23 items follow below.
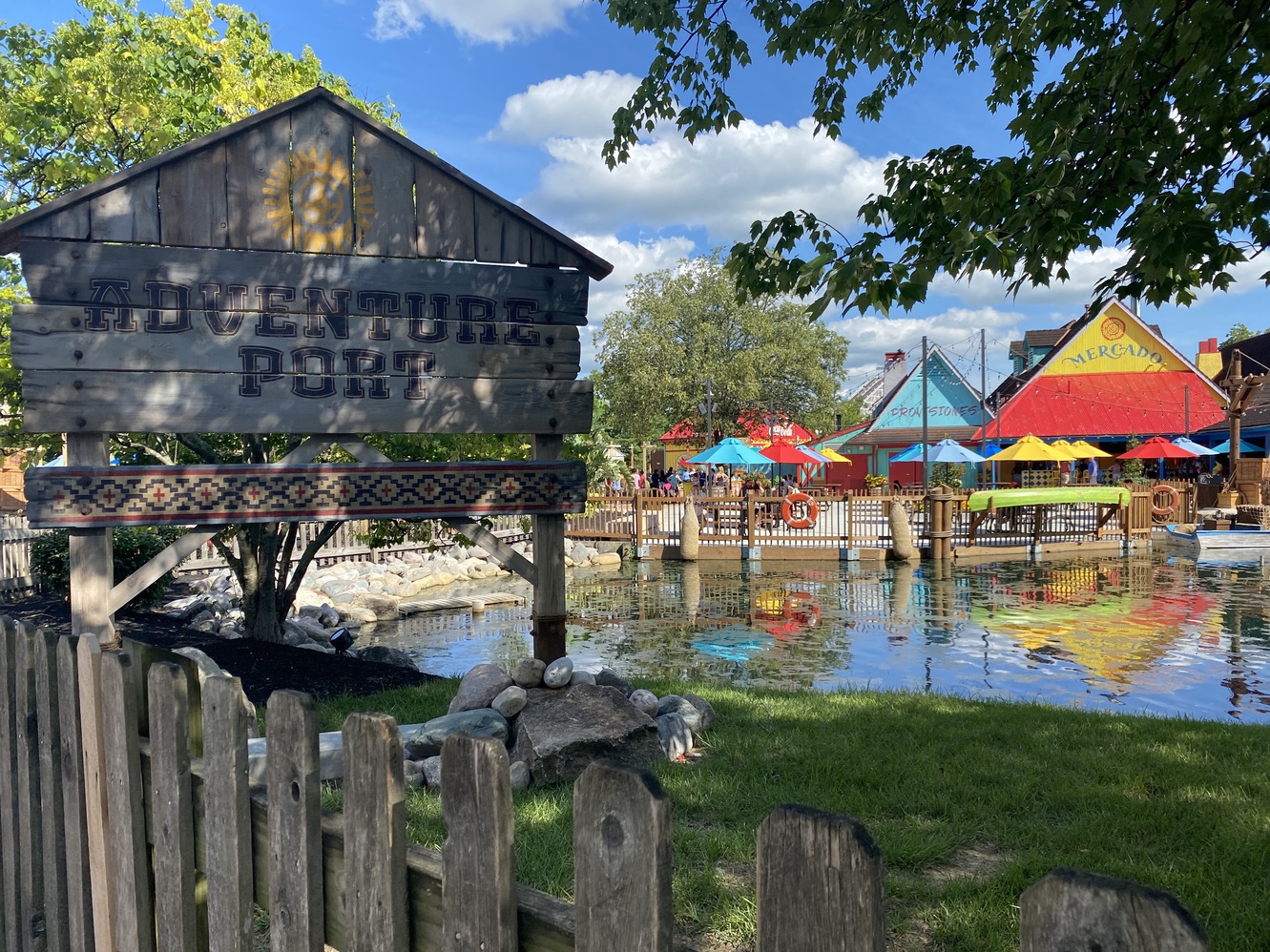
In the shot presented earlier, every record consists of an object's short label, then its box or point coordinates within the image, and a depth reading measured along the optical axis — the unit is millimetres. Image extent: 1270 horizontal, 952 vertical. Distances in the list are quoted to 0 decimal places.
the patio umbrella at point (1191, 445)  30766
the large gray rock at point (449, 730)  5211
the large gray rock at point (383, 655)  10172
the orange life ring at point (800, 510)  23562
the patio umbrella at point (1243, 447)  33834
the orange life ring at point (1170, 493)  27719
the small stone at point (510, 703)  5551
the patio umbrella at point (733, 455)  27609
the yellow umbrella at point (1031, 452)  26094
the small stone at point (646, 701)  5895
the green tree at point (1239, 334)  61572
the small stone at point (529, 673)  5773
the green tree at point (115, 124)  8922
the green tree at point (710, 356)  40656
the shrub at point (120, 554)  12047
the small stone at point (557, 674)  5762
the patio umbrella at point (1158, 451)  30047
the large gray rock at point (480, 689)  5801
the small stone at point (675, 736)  5395
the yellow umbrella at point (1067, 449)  26562
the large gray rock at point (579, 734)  4891
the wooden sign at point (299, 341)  5320
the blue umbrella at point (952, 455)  29188
